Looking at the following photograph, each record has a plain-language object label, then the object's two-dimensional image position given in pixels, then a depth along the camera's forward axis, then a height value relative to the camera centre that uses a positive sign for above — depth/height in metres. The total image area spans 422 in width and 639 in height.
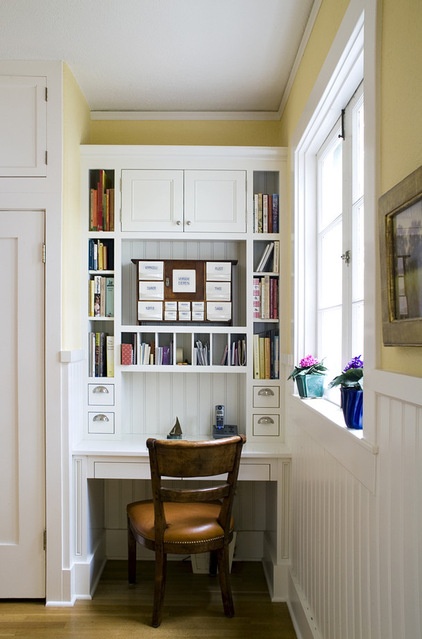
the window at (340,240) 1.85 +0.36
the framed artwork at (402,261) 1.00 +0.14
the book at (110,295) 2.84 +0.17
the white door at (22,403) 2.50 -0.39
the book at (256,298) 2.82 +0.16
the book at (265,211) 2.82 +0.65
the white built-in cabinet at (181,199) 2.80 +0.72
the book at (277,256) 2.79 +0.39
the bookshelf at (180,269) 2.80 +0.33
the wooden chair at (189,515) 2.20 -0.90
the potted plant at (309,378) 2.19 -0.23
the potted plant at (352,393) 1.51 -0.21
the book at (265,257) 2.81 +0.39
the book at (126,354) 2.80 -0.16
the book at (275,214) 2.81 +0.63
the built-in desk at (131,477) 2.57 -0.79
